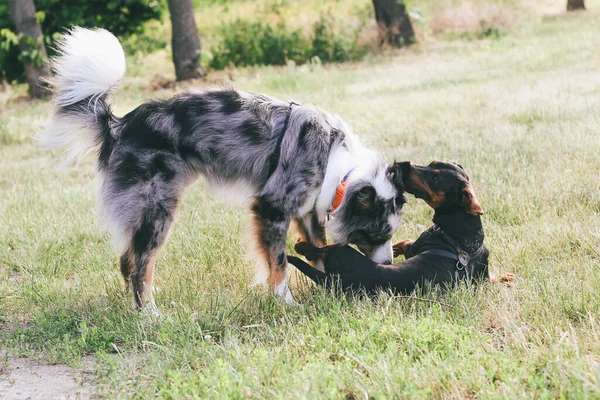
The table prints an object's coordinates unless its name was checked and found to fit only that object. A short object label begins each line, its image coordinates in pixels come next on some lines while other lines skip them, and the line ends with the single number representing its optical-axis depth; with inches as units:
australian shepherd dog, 166.6
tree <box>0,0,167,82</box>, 647.8
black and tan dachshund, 161.0
